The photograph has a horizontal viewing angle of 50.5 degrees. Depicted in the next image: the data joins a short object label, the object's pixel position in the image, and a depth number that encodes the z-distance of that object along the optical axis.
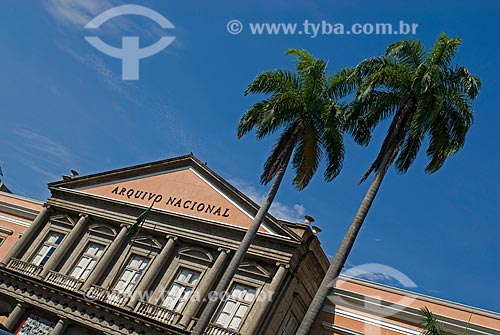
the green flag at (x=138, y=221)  27.83
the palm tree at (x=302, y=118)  22.17
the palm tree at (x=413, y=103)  18.42
